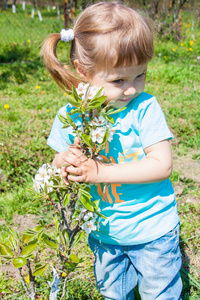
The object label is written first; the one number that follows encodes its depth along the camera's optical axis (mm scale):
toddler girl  1236
